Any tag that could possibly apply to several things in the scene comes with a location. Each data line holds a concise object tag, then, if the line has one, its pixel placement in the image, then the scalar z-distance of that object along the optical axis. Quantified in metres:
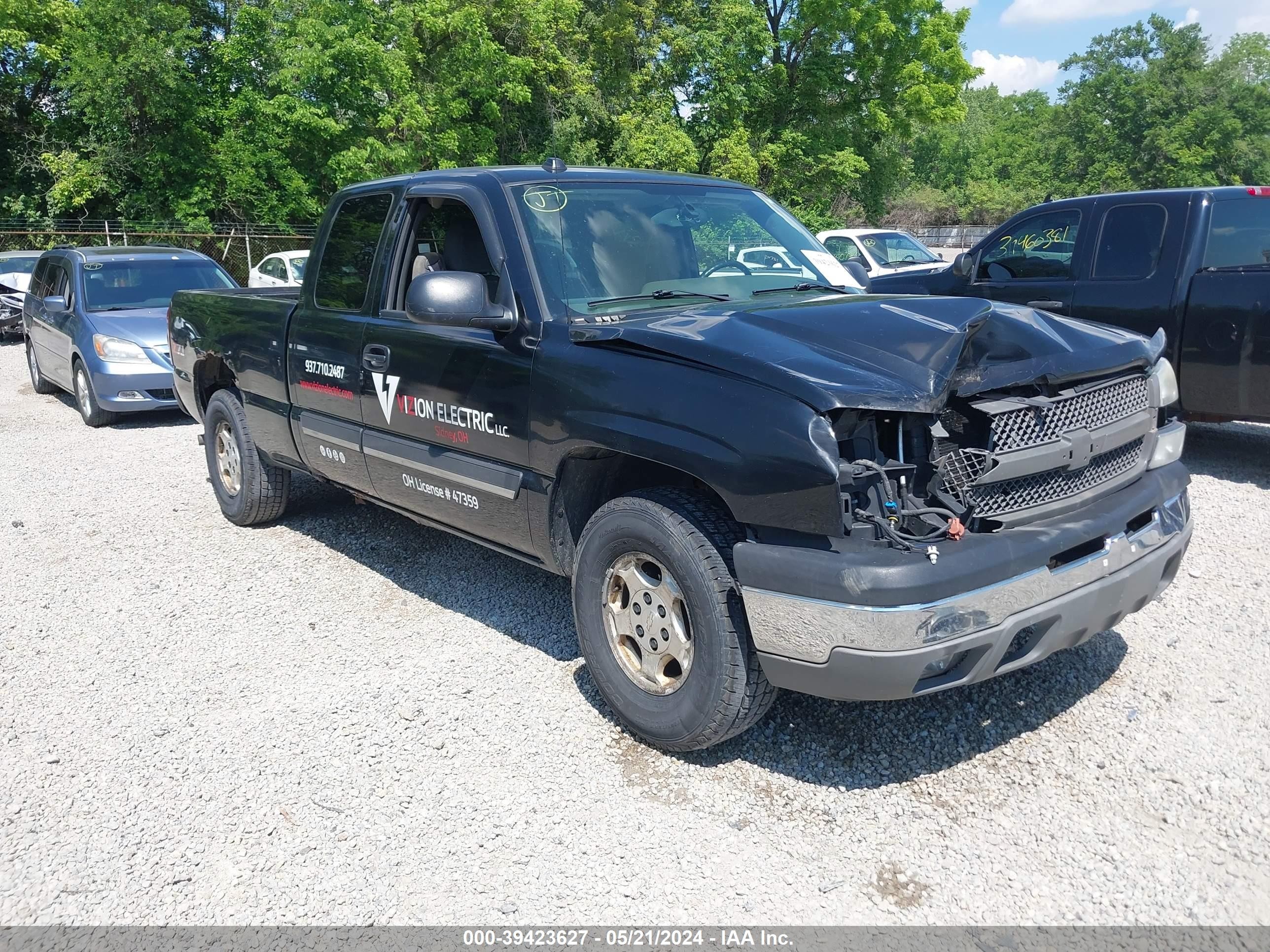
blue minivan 9.98
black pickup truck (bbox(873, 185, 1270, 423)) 6.58
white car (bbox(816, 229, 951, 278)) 15.29
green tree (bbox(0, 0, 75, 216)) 28.61
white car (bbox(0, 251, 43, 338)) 18.78
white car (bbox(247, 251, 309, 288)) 19.52
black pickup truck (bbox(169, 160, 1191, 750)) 2.87
